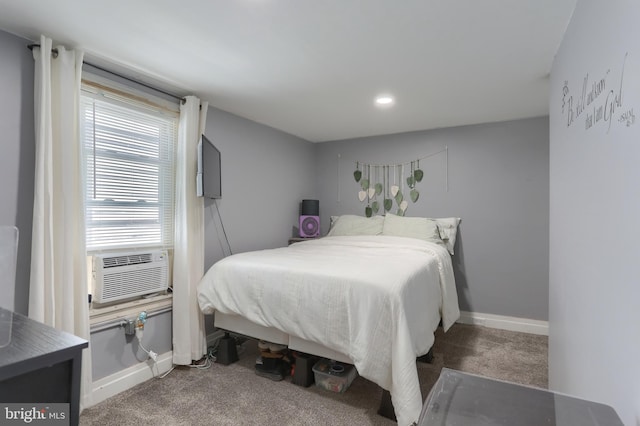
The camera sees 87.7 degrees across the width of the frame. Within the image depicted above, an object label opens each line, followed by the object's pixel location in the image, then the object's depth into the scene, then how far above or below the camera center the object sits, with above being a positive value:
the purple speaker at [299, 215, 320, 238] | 4.20 -0.16
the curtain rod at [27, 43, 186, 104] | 1.92 +0.98
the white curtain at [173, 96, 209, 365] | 2.65 -0.28
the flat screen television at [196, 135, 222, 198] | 2.63 +0.34
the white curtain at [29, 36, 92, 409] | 1.87 +0.04
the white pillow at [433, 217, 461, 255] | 3.64 -0.18
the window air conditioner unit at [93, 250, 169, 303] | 2.23 -0.45
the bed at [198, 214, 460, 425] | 1.83 -0.59
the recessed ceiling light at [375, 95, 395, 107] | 2.86 +1.00
